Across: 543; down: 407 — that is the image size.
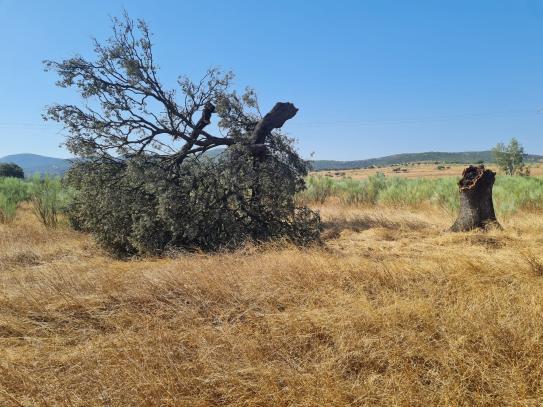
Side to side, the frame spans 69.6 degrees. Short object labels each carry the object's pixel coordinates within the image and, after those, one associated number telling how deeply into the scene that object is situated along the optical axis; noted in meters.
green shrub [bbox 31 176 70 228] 11.71
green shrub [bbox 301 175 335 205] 19.66
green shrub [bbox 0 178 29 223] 12.37
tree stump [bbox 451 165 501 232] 8.73
